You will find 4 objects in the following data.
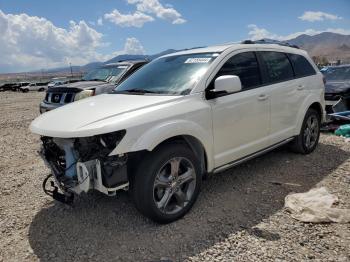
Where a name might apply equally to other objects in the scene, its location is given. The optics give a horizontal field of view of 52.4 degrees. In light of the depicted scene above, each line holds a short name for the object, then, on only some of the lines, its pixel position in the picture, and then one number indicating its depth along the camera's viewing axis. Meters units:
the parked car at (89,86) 8.16
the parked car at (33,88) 35.62
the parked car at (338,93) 8.84
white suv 3.31
